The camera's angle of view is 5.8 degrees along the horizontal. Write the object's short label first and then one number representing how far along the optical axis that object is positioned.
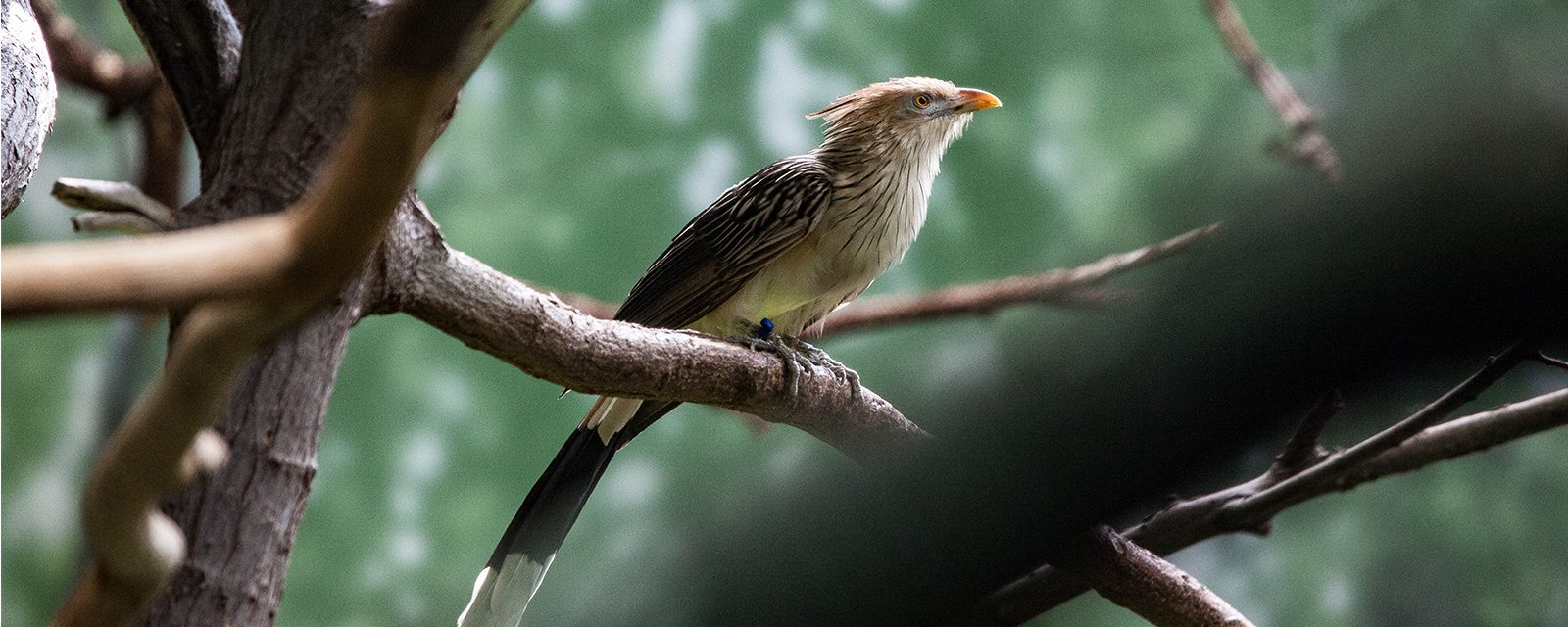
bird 7.61
